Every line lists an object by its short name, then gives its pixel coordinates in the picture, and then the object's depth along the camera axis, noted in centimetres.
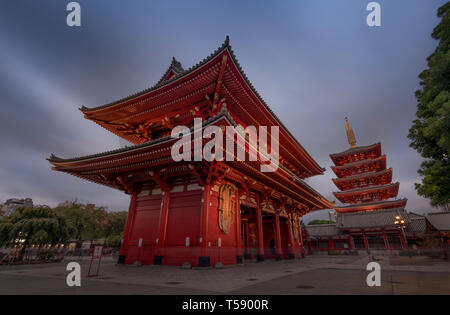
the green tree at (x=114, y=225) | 4375
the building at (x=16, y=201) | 15001
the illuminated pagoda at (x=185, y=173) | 1135
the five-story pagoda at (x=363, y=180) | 3753
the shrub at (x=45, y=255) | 1759
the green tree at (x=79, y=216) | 3844
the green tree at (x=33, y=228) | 1664
